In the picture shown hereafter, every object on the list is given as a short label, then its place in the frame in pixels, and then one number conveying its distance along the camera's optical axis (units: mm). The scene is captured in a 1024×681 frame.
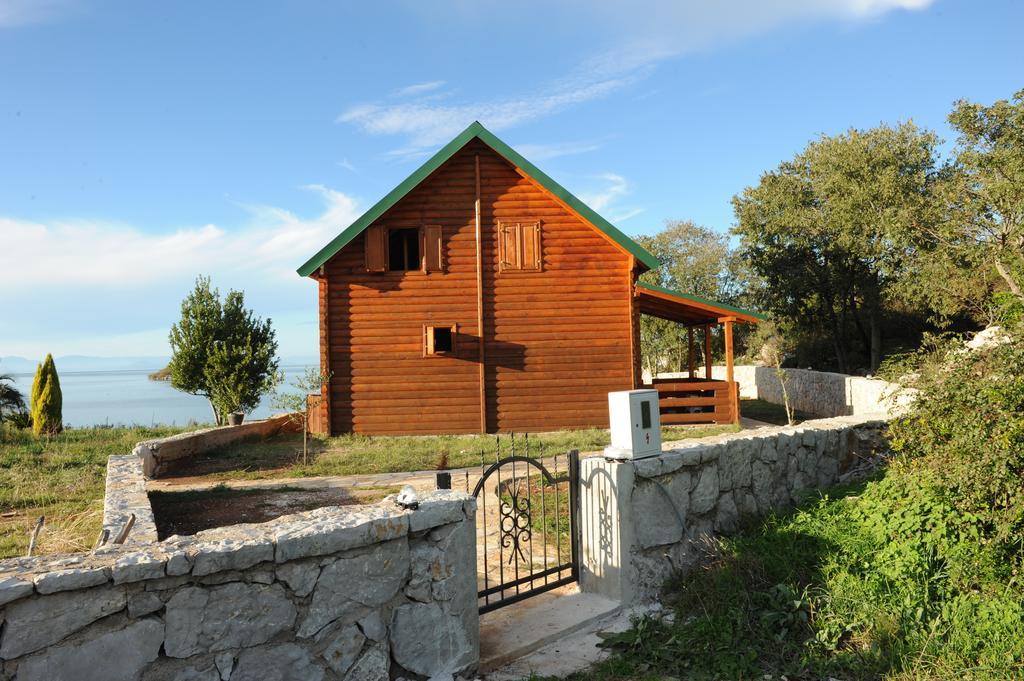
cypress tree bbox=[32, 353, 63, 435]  20656
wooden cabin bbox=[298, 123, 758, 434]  17562
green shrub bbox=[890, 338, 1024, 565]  6363
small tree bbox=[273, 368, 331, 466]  15273
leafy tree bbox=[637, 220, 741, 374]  37562
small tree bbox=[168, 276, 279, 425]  22406
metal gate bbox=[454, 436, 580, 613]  5883
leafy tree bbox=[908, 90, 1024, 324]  19516
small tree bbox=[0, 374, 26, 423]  21706
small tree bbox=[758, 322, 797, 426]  35688
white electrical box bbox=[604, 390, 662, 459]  6316
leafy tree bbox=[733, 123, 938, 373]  28344
